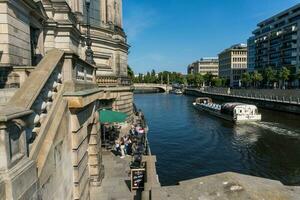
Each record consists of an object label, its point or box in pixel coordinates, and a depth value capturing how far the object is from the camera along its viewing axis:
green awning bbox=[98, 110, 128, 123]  13.87
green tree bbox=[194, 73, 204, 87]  124.08
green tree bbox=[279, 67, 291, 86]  66.89
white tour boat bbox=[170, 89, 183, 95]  108.67
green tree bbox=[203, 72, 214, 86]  118.21
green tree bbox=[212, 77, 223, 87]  106.96
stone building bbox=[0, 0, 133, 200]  2.99
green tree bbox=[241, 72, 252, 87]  82.48
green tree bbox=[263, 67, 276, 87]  71.74
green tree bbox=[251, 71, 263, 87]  77.22
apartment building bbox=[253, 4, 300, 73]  81.21
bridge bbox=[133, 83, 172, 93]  109.81
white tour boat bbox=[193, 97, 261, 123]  34.71
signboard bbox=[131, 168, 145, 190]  9.20
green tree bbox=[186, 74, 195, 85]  130.52
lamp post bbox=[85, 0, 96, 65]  10.24
